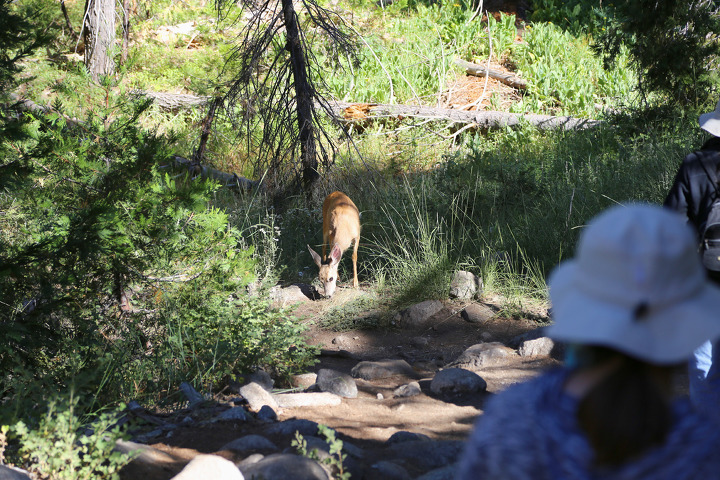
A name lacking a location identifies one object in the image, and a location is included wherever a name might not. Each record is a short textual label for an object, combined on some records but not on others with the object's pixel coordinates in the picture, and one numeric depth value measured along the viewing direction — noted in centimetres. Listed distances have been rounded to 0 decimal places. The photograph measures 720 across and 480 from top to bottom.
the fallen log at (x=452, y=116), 2562
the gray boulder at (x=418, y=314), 1397
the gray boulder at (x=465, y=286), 1445
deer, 1662
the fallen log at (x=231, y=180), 2240
